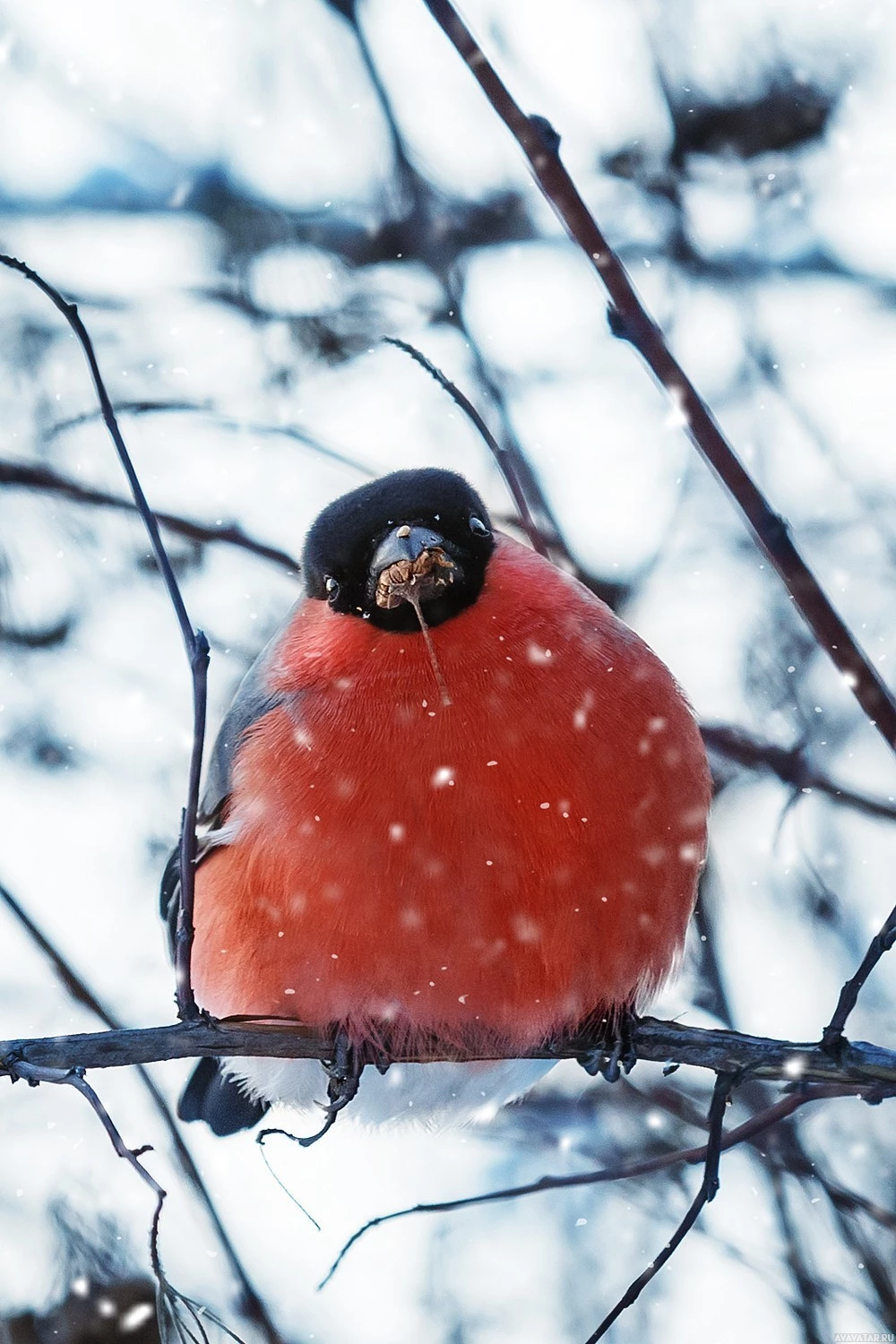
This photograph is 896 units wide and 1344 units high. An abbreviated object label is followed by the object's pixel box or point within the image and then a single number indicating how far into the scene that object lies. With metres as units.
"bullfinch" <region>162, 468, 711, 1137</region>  5.48
